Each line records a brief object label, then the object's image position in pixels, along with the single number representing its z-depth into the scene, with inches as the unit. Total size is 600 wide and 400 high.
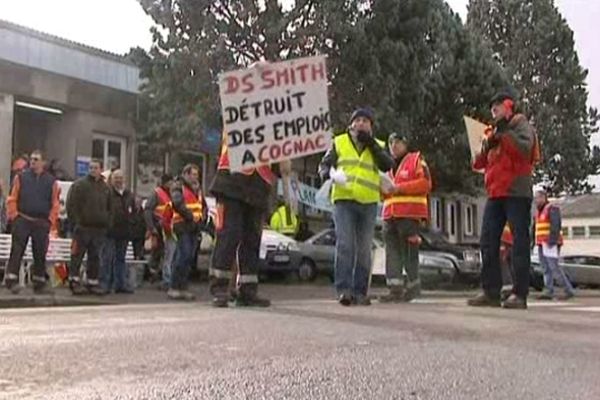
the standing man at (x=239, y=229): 317.4
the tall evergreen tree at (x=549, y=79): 1409.9
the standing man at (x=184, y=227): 456.8
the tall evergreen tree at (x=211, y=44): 863.7
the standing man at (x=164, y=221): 503.9
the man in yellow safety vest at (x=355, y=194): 342.6
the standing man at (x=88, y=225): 482.0
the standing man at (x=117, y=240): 516.0
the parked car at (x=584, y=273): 1087.0
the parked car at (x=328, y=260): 735.1
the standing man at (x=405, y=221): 381.7
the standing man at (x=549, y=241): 604.4
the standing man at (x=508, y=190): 326.0
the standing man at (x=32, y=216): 462.6
